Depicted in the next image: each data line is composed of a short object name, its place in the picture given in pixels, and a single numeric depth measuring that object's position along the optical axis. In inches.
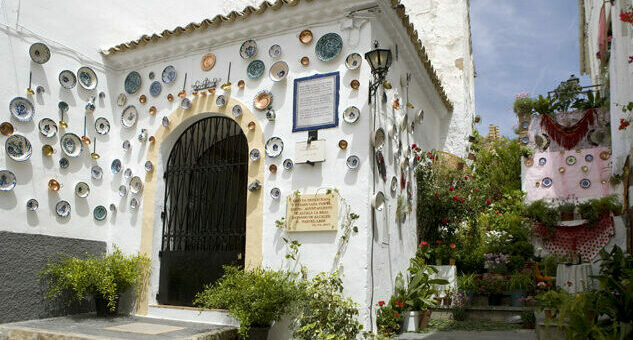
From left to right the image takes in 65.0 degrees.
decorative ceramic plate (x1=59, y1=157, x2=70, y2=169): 273.1
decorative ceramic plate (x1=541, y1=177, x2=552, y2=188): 468.4
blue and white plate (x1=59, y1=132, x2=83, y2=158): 275.6
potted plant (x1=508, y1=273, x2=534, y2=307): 309.7
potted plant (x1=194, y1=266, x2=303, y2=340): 216.2
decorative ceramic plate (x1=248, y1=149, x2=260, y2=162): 255.7
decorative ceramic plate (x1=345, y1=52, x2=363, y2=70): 239.8
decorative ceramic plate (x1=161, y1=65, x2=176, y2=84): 292.5
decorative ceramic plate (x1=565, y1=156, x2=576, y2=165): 460.1
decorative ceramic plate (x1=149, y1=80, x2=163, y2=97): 296.4
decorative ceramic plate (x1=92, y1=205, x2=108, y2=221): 289.5
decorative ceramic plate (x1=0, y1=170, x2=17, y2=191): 247.0
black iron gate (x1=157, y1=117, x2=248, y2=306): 271.1
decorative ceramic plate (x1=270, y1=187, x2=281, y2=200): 246.2
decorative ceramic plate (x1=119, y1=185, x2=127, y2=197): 293.0
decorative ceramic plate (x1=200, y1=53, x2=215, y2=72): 280.8
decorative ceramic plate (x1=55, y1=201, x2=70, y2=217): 269.3
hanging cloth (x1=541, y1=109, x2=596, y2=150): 462.3
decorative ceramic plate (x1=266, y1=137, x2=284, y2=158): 250.5
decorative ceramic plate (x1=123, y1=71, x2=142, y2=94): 304.5
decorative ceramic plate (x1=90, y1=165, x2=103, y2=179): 291.0
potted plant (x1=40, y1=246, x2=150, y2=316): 254.2
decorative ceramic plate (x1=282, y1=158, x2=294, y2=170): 246.1
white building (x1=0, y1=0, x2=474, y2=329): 238.4
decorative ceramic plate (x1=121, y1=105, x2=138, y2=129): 300.4
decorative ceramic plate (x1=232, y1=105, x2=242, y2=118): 266.0
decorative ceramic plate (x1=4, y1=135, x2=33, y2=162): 251.1
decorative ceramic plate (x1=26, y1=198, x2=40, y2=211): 255.8
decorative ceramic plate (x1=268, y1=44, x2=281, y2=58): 261.4
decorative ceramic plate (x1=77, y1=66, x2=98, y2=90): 291.3
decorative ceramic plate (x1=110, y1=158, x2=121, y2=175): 298.0
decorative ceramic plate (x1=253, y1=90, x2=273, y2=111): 258.5
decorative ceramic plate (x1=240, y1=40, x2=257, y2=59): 268.1
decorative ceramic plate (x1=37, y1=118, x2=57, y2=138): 265.6
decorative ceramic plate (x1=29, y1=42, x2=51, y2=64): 267.0
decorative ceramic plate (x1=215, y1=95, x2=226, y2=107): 271.6
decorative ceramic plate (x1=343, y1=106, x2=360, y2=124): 235.0
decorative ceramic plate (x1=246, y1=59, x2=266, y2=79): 264.4
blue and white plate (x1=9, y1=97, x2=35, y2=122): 254.7
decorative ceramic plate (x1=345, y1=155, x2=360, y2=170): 231.5
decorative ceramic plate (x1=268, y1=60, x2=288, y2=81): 257.1
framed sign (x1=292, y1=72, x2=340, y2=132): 242.4
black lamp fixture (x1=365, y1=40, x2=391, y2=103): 222.2
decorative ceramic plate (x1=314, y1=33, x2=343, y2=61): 245.4
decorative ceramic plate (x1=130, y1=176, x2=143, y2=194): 290.0
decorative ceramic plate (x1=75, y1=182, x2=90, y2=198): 280.4
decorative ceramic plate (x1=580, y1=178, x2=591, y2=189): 448.1
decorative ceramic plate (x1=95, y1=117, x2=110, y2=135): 295.6
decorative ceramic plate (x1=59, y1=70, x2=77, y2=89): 278.8
